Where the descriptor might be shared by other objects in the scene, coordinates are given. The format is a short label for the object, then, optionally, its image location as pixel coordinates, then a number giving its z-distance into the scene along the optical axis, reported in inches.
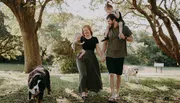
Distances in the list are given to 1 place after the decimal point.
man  283.6
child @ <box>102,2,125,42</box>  283.2
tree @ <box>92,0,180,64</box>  462.3
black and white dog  273.3
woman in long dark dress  300.0
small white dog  474.9
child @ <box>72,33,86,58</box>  301.1
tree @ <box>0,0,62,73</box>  655.8
